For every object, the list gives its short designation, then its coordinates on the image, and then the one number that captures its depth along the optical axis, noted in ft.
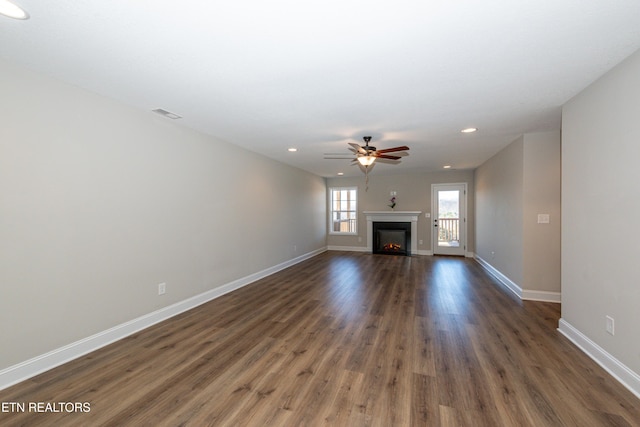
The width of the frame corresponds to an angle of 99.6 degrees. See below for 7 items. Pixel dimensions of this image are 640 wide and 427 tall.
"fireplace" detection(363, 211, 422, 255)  26.23
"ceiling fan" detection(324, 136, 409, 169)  12.72
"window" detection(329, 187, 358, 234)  28.76
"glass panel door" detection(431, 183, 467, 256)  25.08
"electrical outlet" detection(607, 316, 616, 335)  7.15
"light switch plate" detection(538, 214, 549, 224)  12.72
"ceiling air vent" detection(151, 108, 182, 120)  10.02
